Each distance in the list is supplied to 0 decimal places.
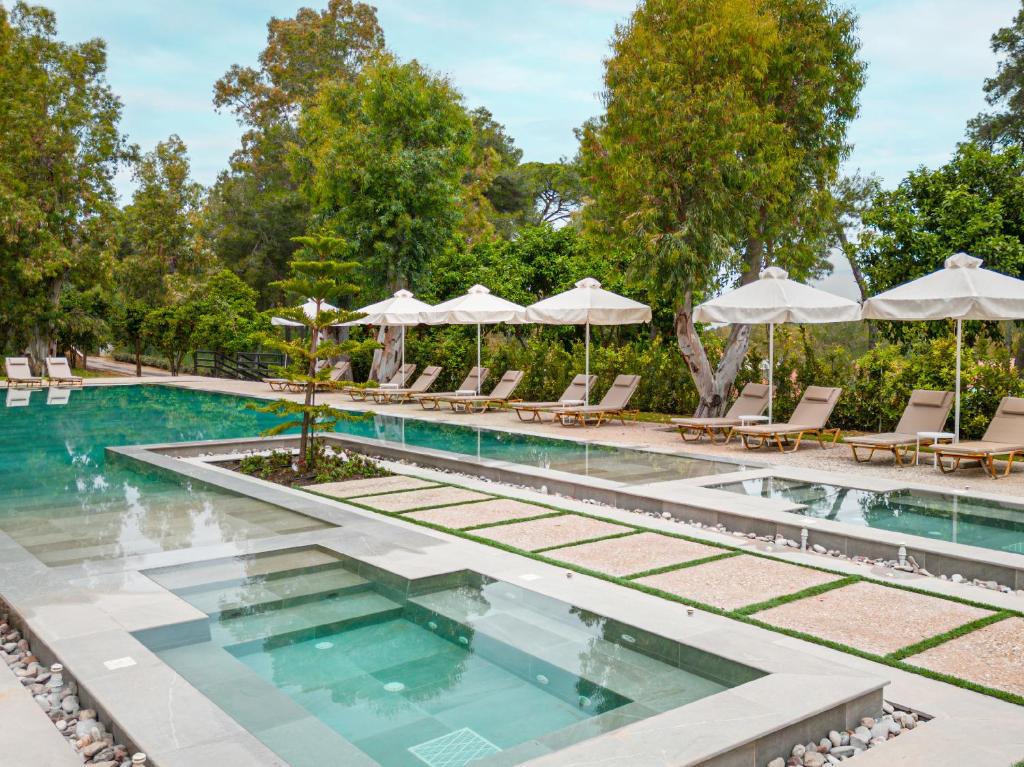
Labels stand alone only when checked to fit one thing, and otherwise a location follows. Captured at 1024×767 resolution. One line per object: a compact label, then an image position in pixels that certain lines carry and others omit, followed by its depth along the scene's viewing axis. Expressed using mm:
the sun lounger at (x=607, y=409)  15281
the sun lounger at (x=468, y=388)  18623
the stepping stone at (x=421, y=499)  8430
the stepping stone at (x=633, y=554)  6262
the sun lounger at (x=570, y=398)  15961
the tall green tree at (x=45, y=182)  28719
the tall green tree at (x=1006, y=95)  24281
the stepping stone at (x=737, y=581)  5562
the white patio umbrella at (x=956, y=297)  10133
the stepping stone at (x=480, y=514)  7684
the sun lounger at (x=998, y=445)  10055
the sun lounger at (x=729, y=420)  13219
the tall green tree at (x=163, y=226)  34688
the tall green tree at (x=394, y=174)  22531
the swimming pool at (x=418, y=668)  3785
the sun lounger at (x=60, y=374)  25500
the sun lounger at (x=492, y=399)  17719
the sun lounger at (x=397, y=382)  20344
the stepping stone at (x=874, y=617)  4859
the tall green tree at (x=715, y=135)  14102
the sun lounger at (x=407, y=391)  19625
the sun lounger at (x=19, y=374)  24697
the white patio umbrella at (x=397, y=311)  18828
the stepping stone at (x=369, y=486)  9156
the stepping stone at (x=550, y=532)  6945
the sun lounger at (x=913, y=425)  10930
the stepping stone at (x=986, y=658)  4289
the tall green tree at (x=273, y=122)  36719
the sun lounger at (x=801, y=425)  12164
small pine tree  9648
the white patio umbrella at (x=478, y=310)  17172
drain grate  3602
